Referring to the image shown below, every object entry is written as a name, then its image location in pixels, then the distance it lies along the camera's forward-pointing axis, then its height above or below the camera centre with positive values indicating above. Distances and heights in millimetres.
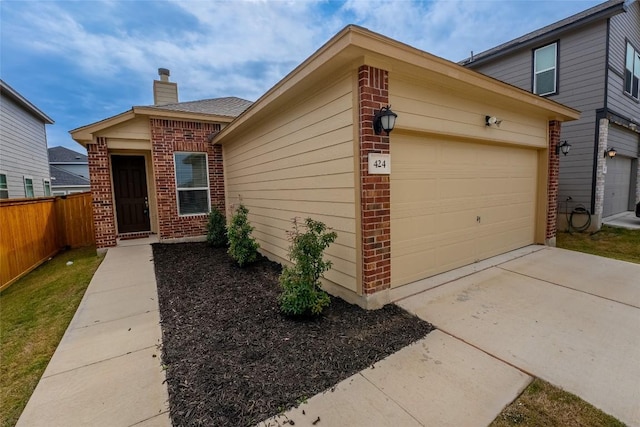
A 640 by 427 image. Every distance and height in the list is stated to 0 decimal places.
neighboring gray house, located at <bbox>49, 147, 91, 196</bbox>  20438 +2276
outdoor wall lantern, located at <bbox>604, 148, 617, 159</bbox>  8164 +813
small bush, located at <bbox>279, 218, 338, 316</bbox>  3287 -1081
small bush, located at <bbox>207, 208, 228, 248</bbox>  7531 -1072
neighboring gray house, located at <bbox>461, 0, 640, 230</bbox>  7789 +3009
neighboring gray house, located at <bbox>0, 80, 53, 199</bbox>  10062 +2100
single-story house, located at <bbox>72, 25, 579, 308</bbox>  3352 +470
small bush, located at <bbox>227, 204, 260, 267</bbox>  5688 -1076
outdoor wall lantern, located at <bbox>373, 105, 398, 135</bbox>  3178 +777
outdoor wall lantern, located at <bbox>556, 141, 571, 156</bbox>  6105 +752
